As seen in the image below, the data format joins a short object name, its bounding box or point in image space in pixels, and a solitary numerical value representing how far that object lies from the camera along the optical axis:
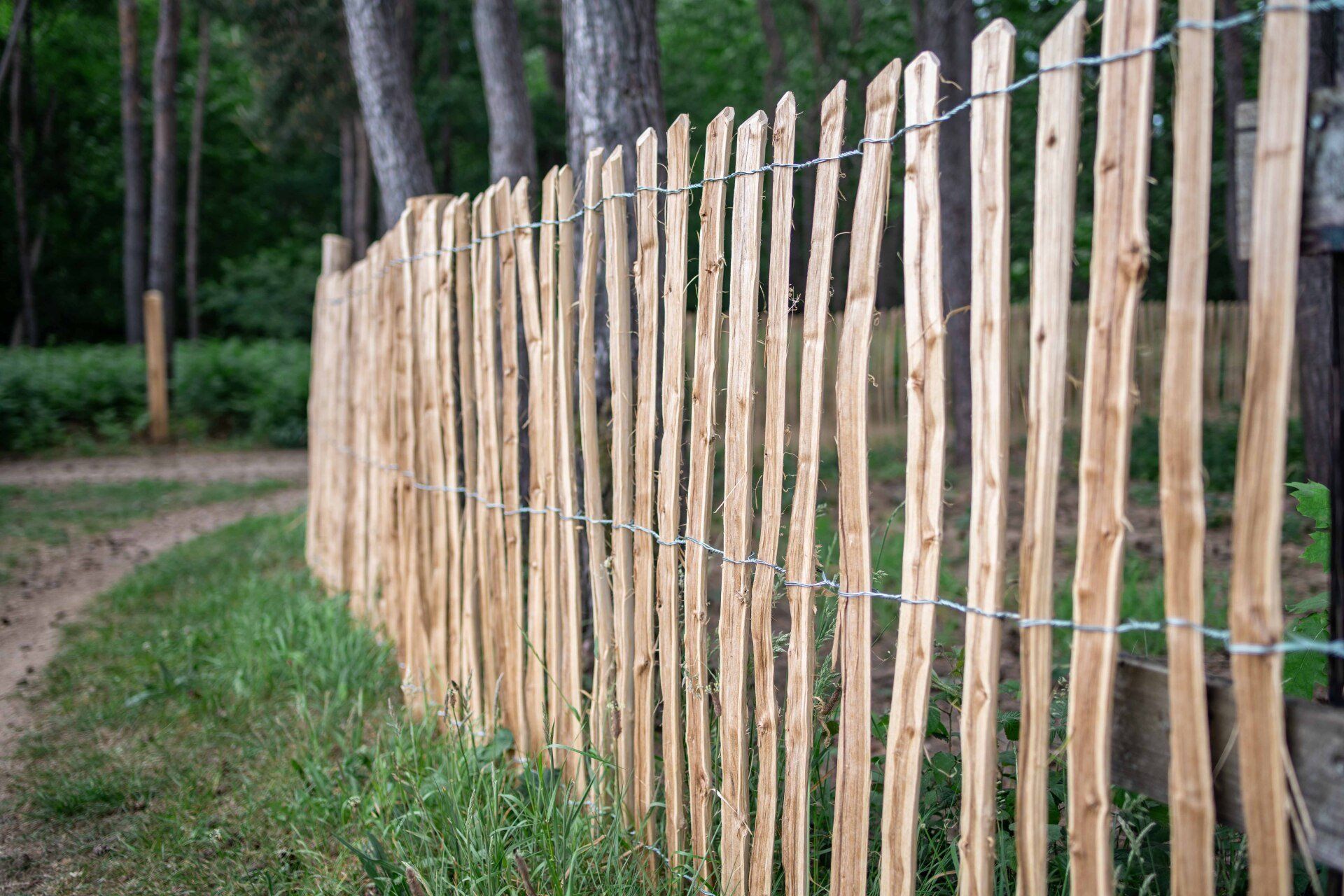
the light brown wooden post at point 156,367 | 12.59
